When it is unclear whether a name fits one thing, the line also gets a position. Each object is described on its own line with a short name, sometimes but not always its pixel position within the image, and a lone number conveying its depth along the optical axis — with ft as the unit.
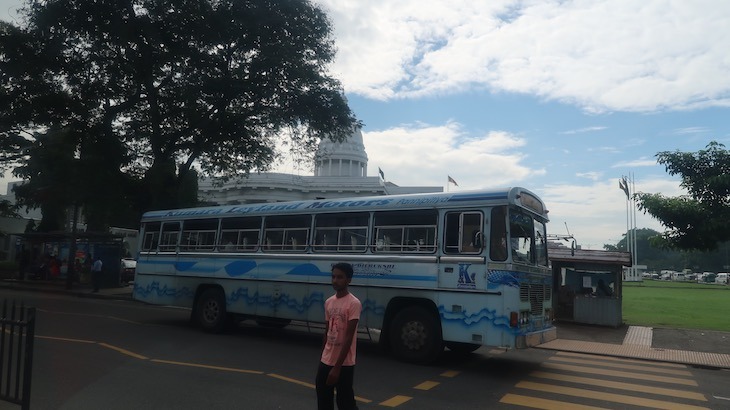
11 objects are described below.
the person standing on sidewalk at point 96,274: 81.66
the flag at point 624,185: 173.27
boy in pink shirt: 15.70
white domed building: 217.56
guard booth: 56.54
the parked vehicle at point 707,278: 315.45
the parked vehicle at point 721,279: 273.62
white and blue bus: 30.53
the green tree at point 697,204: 43.24
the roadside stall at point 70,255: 86.89
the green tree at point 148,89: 72.28
